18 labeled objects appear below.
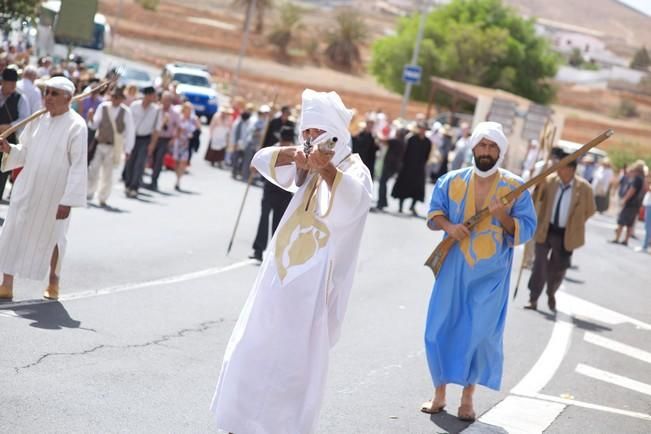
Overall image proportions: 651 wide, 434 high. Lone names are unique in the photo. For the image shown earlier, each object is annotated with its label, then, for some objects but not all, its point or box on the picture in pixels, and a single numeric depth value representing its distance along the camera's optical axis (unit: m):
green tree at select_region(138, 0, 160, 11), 124.12
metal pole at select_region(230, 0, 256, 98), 58.39
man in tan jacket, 15.24
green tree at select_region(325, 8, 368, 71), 114.81
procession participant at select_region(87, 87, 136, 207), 18.94
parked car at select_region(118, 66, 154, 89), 44.56
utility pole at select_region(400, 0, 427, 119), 48.41
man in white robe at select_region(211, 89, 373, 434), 6.66
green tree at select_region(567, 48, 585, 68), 156.12
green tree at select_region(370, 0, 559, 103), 89.19
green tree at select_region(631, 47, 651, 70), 157.88
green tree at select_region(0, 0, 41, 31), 18.45
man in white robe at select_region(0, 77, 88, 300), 10.25
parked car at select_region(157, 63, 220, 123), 45.94
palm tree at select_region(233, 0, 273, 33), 113.69
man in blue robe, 8.87
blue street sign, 46.81
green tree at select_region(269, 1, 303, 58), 113.38
